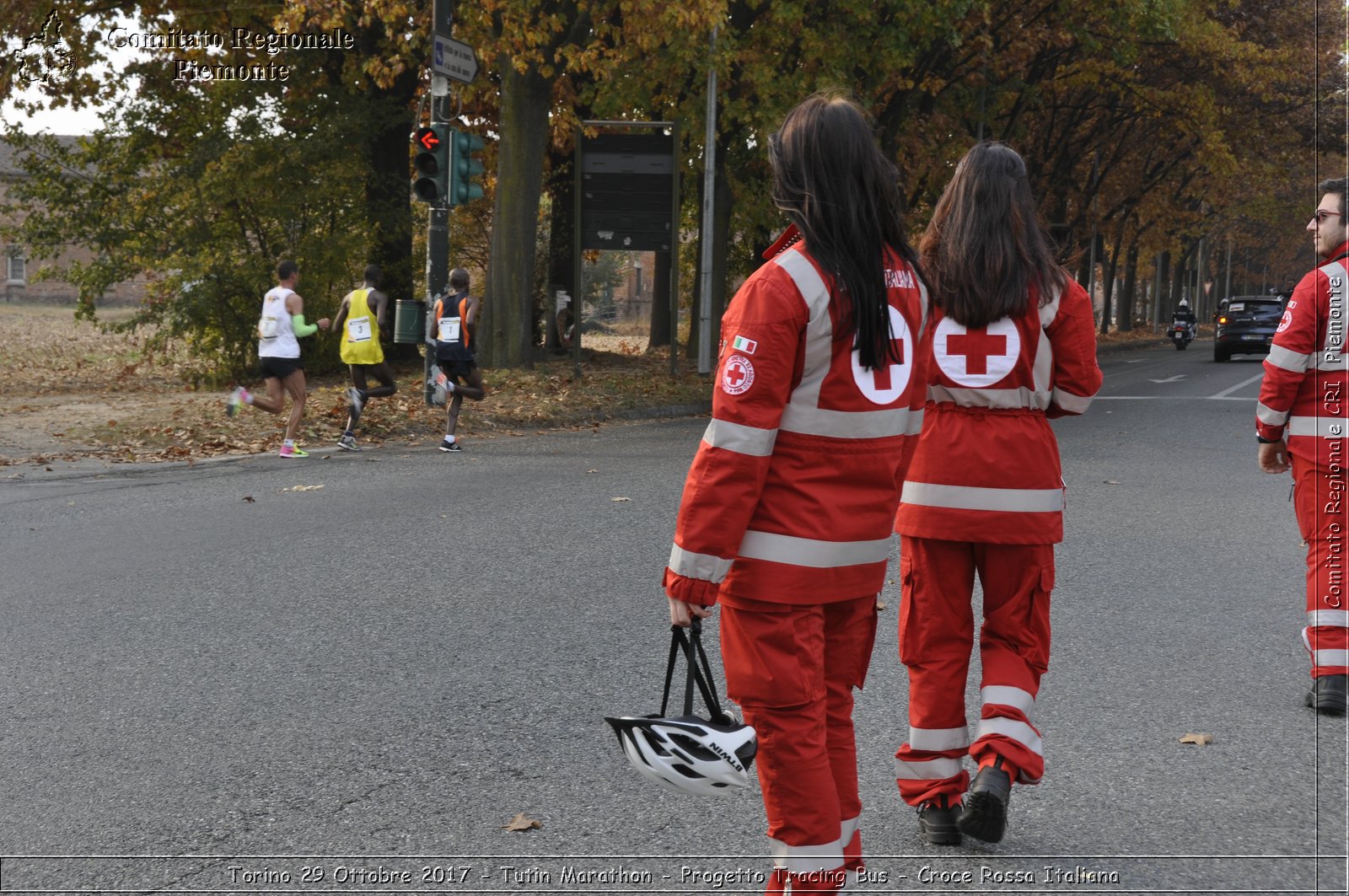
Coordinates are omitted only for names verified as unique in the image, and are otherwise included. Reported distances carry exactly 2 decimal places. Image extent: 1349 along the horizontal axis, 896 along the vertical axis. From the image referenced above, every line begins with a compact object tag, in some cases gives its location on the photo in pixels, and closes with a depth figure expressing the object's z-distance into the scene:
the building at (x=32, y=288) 72.88
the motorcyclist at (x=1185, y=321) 49.81
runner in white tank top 13.97
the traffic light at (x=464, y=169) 16.33
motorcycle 49.75
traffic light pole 16.62
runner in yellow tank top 14.32
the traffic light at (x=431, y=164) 15.96
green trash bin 16.61
